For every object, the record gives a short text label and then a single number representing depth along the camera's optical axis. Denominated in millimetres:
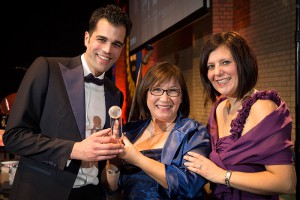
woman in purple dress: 1690
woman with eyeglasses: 1662
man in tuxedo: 1595
